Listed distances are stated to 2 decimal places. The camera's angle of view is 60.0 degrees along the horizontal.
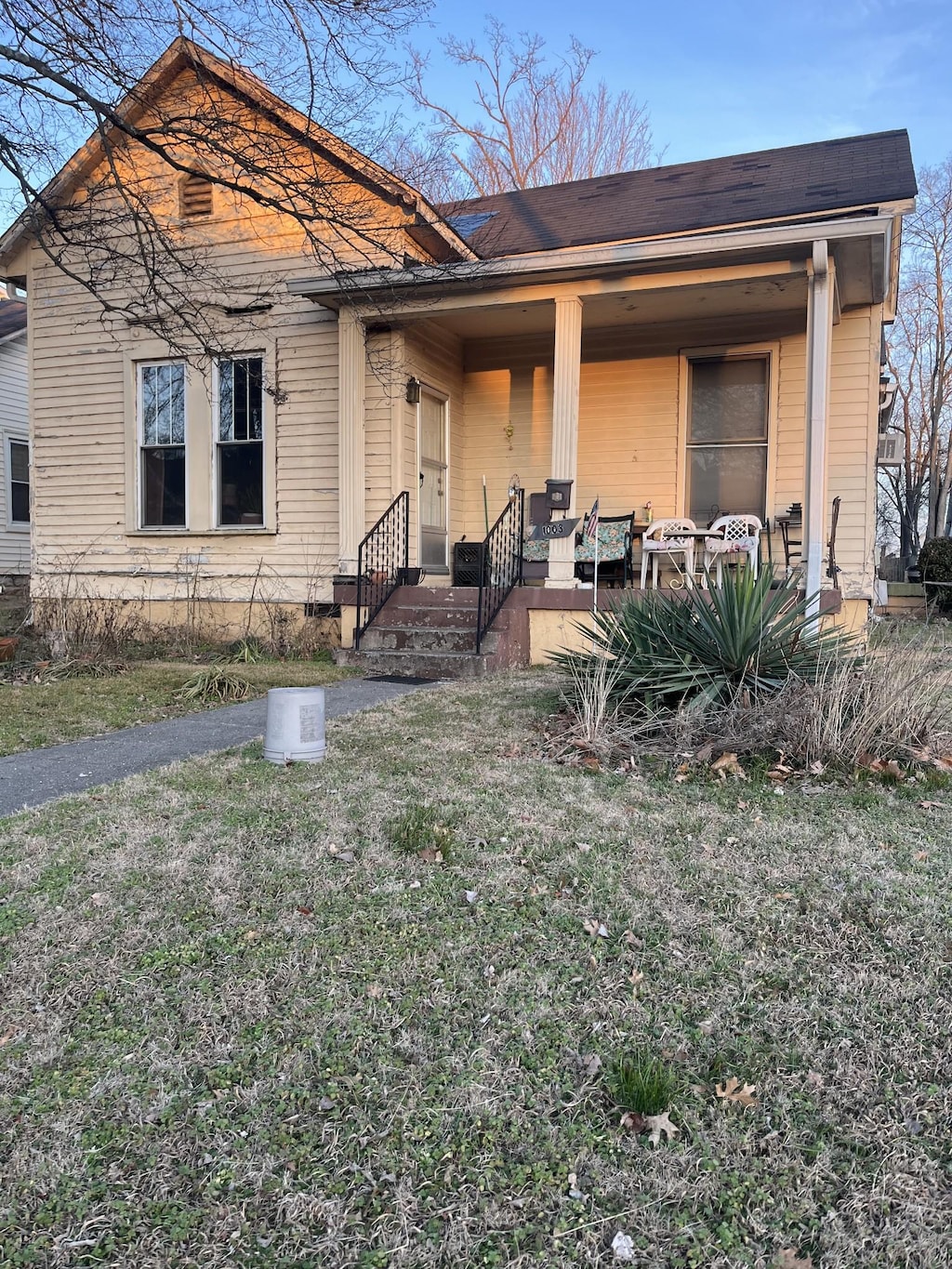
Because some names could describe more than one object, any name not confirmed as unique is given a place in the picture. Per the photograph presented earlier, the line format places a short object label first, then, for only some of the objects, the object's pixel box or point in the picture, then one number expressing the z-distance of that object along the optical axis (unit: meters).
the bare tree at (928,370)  27.59
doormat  7.44
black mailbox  8.30
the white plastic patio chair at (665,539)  8.67
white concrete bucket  4.48
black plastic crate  10.52
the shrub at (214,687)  6.67
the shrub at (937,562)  16.88
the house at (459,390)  8.06
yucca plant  4.83
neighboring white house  17.58
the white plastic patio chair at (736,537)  8.23
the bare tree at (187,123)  5.51
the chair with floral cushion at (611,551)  9.57
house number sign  8.07
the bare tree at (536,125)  23.11
